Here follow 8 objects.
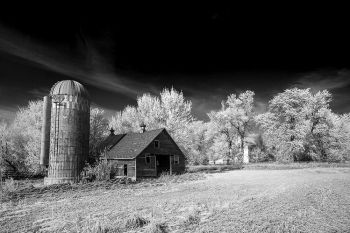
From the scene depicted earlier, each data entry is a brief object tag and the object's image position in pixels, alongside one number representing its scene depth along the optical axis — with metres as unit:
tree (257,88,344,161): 47.31
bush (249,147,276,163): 63.52
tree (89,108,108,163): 36.72
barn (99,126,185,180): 28.45
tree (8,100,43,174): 30.45
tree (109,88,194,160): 44.72
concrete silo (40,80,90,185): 24.69
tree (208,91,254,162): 52.31
